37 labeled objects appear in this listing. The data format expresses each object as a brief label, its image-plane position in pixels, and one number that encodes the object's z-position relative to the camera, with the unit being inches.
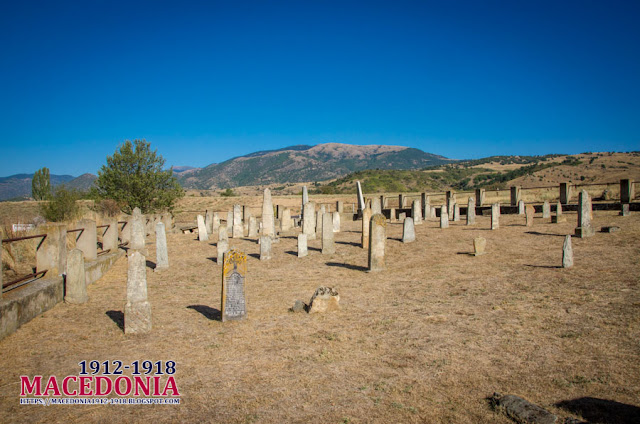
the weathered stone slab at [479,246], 530.0
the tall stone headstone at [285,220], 916.0
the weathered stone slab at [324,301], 329.4
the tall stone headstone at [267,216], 740.6
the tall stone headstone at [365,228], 630.5
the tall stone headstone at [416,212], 913.5
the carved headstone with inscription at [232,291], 317.1
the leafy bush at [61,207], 1070.4
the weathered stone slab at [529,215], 740.5
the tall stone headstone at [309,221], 734.9
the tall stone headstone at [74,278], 362.6
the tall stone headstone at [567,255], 422.3
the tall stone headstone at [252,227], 829.2
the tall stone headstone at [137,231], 649.6
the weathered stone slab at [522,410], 160.1
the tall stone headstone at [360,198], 1164.2
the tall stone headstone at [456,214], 928.9
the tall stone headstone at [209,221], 908.8
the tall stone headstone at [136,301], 290.7
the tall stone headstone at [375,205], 697.0
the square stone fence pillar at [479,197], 1147.9
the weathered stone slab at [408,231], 663.8
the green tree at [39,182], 2125.2
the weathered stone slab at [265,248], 584.7
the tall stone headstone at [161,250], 529.0
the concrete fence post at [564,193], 977.2
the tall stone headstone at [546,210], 834.2
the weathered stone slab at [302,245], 599.2
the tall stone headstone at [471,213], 840.2
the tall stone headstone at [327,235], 613.0
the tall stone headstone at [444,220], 802.2
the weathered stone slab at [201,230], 773.6
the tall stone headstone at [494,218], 745.0
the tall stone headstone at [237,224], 824.3
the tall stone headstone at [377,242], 478.3
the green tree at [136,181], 1147.9
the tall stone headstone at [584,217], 577.9
